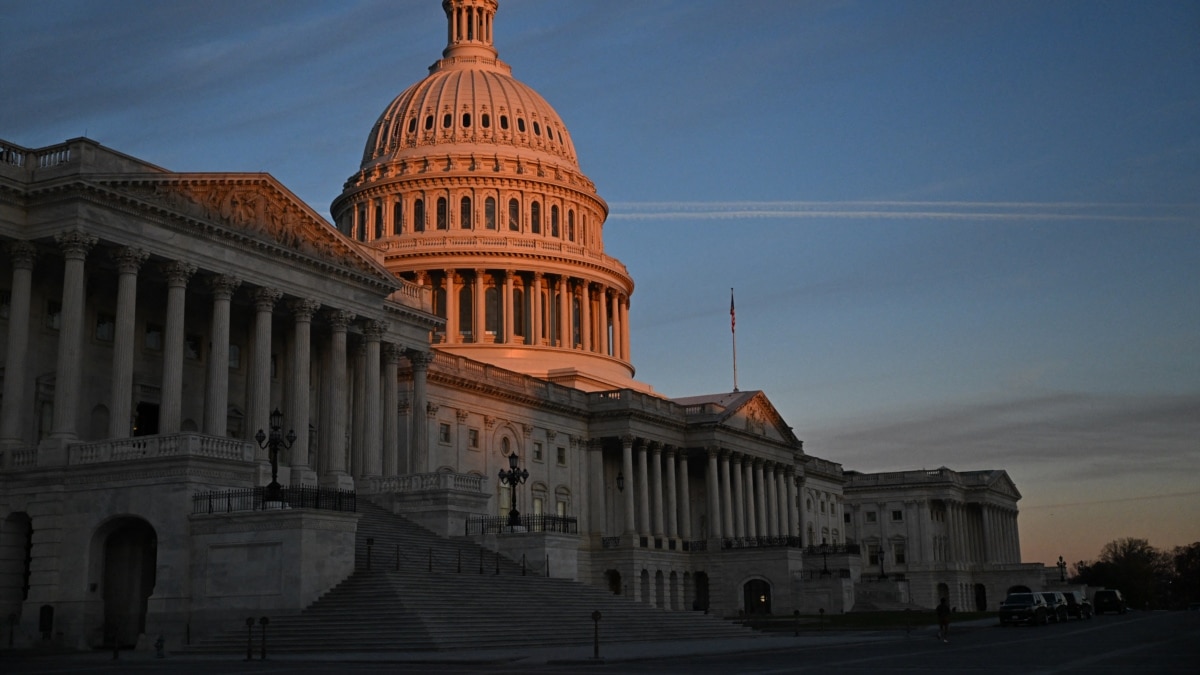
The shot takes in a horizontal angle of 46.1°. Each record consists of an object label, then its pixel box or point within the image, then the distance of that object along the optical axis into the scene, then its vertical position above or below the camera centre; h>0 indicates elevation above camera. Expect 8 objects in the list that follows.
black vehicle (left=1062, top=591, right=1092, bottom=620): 81.62 +0.26
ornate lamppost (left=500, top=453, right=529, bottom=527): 62.25 +6.37
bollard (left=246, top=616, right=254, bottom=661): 38.34 -0.31
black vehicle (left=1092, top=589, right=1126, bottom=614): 101.44 +0.57
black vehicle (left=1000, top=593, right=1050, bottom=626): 68.50 +0.07
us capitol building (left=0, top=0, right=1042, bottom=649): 48.00 +11.26
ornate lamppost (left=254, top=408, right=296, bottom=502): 47.19 +5.98
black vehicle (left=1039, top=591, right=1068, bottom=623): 73.25 +0.26
